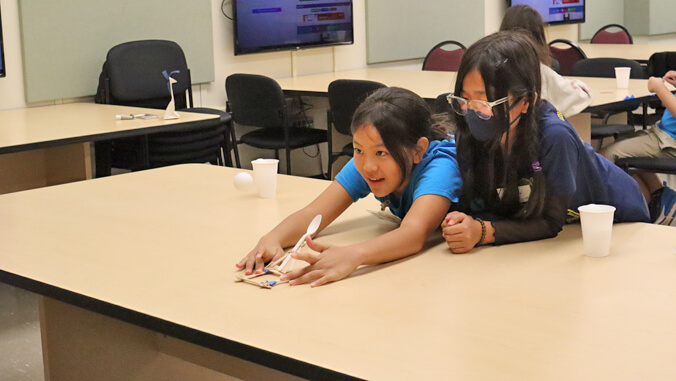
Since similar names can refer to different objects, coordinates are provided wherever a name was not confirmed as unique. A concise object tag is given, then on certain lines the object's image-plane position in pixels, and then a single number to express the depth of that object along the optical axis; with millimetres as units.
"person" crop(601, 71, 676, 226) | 3620
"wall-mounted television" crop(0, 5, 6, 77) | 3791
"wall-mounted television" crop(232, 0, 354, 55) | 5270
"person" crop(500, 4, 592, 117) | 3496
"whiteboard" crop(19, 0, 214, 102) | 4309
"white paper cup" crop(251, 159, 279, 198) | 2191
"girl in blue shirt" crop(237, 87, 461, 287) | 1638
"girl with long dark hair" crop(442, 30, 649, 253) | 1715
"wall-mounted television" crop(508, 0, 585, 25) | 7637
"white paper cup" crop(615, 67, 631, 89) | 4309
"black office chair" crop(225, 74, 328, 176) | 4668
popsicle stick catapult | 1534
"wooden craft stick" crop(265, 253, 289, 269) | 1625
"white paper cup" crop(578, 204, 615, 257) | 1593
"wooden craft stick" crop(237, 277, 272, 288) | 1517
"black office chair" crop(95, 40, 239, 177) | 4113
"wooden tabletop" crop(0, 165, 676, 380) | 1163
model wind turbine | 3742
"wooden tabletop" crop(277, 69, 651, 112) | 4141
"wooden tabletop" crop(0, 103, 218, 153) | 3273
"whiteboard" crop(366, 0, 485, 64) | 6293
